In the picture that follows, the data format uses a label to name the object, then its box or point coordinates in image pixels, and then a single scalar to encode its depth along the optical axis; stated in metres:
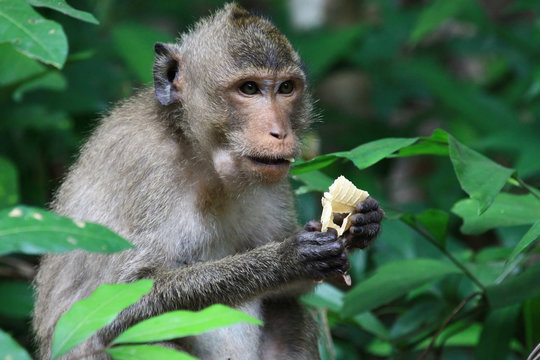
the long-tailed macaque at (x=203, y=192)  9.29
